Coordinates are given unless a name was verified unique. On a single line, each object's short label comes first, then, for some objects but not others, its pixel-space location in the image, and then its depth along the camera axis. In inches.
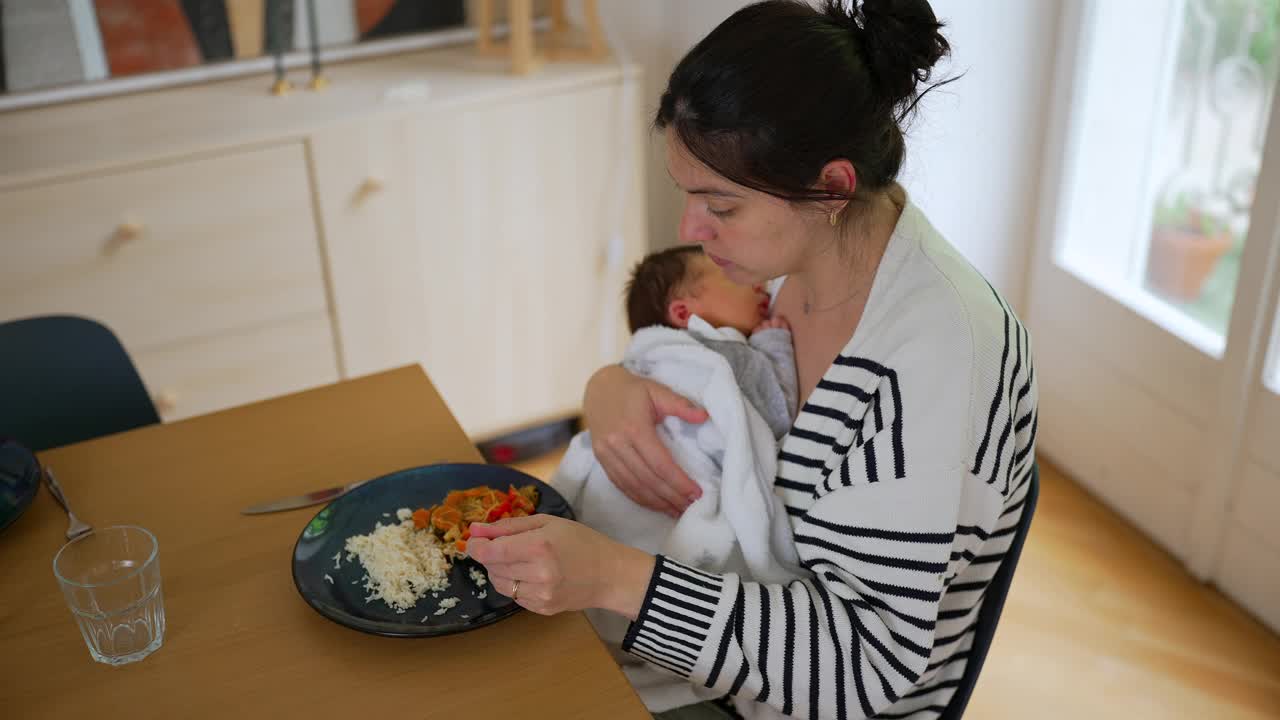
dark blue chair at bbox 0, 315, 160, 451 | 64.9
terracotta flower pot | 93.5
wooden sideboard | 93.4
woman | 43.1
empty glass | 42.6
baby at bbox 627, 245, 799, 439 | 52.9
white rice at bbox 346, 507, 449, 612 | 44.7
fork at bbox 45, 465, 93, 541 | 50.3
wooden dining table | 40.9
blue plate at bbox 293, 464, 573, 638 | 42.9
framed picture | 100.3
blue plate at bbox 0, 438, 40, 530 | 51.1
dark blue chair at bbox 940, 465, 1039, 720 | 48.6
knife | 51.5
